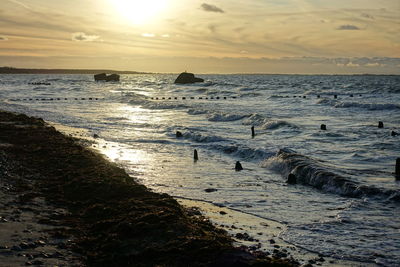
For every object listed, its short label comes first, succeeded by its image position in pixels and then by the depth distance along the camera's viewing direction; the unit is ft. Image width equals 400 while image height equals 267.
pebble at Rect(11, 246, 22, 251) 24.89
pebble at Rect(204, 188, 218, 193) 44.93
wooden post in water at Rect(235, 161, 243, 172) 56.76
